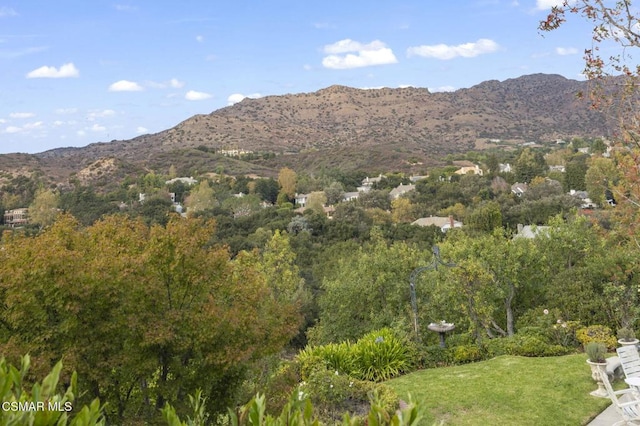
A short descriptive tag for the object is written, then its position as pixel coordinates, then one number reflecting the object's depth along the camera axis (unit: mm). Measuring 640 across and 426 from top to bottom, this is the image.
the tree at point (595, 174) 40234
